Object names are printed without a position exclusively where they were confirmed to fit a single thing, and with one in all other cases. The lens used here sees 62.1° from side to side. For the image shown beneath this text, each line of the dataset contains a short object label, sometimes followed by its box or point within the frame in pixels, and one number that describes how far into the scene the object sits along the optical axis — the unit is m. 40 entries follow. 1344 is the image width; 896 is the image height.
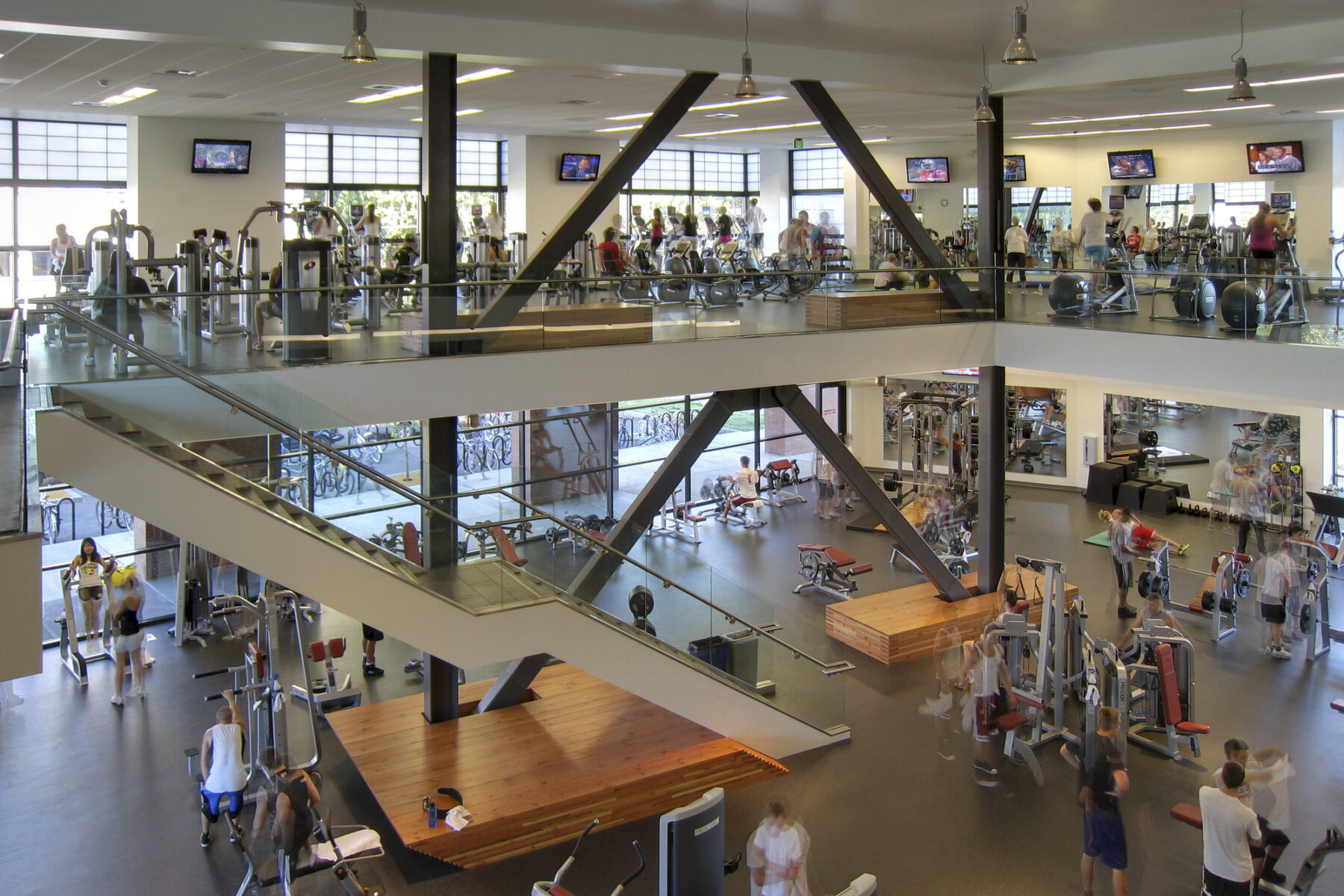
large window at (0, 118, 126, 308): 15.89
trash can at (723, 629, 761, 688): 10.20
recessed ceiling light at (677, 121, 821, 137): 18.42
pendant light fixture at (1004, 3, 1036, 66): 7.18
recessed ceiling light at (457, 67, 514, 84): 11.19
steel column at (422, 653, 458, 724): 10.35
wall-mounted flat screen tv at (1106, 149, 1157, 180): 21.36
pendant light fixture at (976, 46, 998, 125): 10.02
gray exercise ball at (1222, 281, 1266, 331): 10.30
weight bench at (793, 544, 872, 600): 14.87
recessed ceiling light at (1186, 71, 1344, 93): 12.38
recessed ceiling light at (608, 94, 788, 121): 14.21
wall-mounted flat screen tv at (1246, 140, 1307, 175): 19.39
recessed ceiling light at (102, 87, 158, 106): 12.82
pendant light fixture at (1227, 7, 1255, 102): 8.72
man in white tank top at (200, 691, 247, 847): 8.45
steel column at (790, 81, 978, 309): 11.55
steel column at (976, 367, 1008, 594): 13.32
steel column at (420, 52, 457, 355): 9.05
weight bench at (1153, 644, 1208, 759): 9.89
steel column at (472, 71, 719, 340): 9.47
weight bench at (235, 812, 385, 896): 7.71
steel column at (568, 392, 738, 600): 10.68
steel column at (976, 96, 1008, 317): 12.68
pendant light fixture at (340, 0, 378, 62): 6.66
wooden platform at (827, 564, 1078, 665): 12.59
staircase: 6.84
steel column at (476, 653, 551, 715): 10.51
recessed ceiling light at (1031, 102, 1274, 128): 15.92
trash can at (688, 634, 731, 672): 9.98
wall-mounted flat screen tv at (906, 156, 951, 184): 23.30
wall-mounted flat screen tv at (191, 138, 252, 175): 16.36
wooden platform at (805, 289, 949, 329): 11.69
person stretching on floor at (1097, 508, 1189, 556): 13.36
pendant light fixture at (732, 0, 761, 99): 8.40
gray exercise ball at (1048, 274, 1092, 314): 12.05
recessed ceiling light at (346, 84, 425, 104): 12.89
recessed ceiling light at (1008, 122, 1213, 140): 20.73
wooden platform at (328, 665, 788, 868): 8.76
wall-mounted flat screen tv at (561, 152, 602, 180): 20.36
